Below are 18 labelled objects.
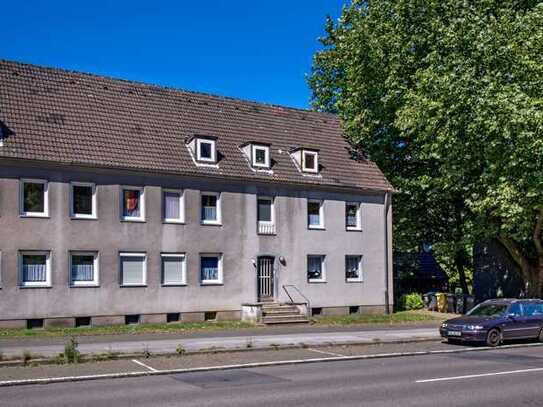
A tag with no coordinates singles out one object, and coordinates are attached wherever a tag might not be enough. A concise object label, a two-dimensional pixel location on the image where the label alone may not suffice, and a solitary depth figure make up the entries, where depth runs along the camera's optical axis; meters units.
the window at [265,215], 32.12
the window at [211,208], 30.58
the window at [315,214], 33.66
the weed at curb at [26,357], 16.83
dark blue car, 22.19
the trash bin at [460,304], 36.41
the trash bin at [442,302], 36.83
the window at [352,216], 34.75
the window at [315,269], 33.47
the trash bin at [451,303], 36.66
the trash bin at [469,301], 35.94
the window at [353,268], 34.72
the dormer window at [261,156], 32.22
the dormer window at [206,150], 30.59
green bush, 37.88
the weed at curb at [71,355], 17.25
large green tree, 28.75
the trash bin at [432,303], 37.38
